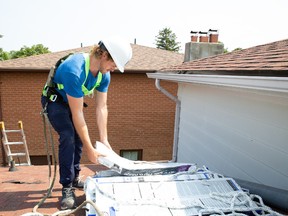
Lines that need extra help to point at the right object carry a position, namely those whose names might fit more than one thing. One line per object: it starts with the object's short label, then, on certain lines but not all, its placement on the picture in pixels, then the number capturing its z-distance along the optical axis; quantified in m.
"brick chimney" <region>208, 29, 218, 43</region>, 7.67
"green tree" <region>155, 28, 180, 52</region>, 47.00
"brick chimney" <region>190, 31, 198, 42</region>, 7.55
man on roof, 2.33
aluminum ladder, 6.57
